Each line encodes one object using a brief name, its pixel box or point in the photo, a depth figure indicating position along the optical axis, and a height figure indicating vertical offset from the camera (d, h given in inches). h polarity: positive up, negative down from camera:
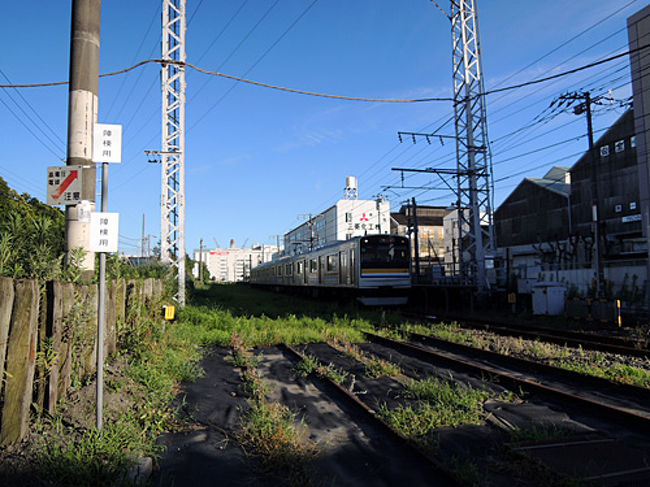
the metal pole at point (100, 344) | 150.6 -22.2
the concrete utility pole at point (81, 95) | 225.5 +93.9
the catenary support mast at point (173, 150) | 569.9 +165.0
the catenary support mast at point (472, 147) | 733.9 +210.5
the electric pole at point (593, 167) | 577.9 +141.5
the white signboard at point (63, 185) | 167.3 +35.9
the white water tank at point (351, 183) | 2642.7 +547.5
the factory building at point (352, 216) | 2640.3 +354.3
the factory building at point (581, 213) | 732.6 +192.5
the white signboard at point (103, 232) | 154.9 +16.5
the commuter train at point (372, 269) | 685.9 +9.8
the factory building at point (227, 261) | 6313.5 +240.4
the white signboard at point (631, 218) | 1185.4 +142.0
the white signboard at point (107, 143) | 163.2 +50.3
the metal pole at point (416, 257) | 978.7 +38.1
